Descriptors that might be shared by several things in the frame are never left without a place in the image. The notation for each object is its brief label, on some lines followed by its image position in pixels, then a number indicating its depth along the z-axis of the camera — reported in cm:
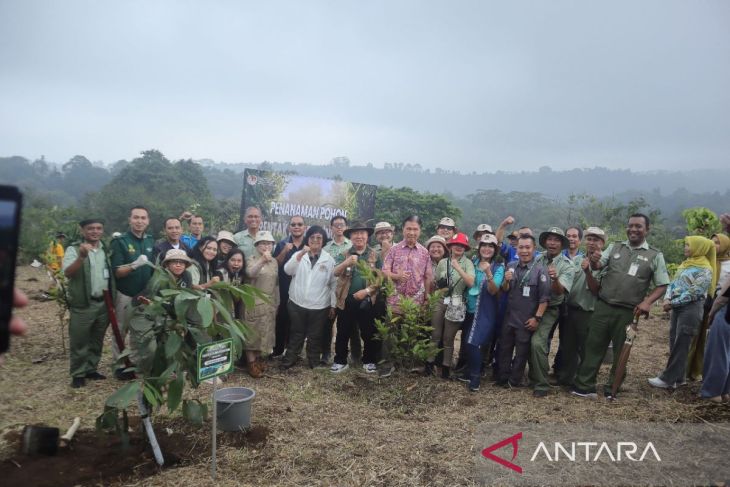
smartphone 144
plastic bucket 377
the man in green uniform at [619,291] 467
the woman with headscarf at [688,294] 490
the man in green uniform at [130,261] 493
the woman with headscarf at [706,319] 520
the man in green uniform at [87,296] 471
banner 1319
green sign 291
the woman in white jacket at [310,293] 549
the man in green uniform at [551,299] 498
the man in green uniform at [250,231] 604
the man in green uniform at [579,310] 489
